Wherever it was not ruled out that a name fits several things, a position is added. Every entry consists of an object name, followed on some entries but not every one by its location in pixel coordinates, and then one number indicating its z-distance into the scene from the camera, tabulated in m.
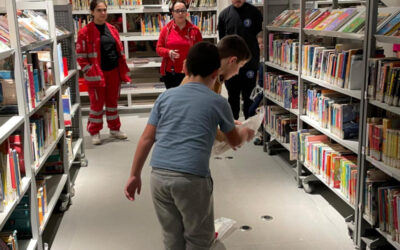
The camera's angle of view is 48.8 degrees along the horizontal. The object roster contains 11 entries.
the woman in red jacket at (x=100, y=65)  5.20
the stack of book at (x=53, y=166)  3.75
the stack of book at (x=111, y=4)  7.05
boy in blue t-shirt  1.94
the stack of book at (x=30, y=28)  2.55
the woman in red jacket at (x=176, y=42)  5.35
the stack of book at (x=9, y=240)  2.32
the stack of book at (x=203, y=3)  7.23
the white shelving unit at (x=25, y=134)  2.31
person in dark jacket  5.31
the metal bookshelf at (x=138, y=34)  7.08
